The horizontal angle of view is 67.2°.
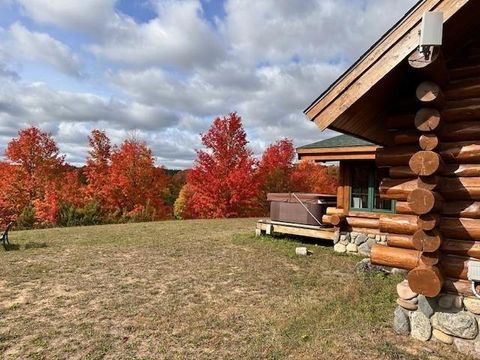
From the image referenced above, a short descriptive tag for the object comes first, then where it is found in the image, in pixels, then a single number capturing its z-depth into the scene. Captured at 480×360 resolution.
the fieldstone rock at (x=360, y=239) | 10.40
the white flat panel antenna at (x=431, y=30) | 3.74
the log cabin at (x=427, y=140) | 4.25
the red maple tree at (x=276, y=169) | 30.67
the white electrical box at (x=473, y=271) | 4.27
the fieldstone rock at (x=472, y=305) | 4.32
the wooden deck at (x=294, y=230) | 11.19
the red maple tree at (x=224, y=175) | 25.27
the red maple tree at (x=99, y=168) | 28.45
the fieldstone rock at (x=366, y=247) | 10.27
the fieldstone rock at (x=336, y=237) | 10.86
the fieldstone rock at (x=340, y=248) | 10.70
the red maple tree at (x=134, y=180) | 28.56
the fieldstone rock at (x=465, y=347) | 4.26
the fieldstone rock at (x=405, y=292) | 4.73
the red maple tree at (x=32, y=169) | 28.20
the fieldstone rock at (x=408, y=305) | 4.73
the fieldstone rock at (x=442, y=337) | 4.45
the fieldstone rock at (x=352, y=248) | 10.51
